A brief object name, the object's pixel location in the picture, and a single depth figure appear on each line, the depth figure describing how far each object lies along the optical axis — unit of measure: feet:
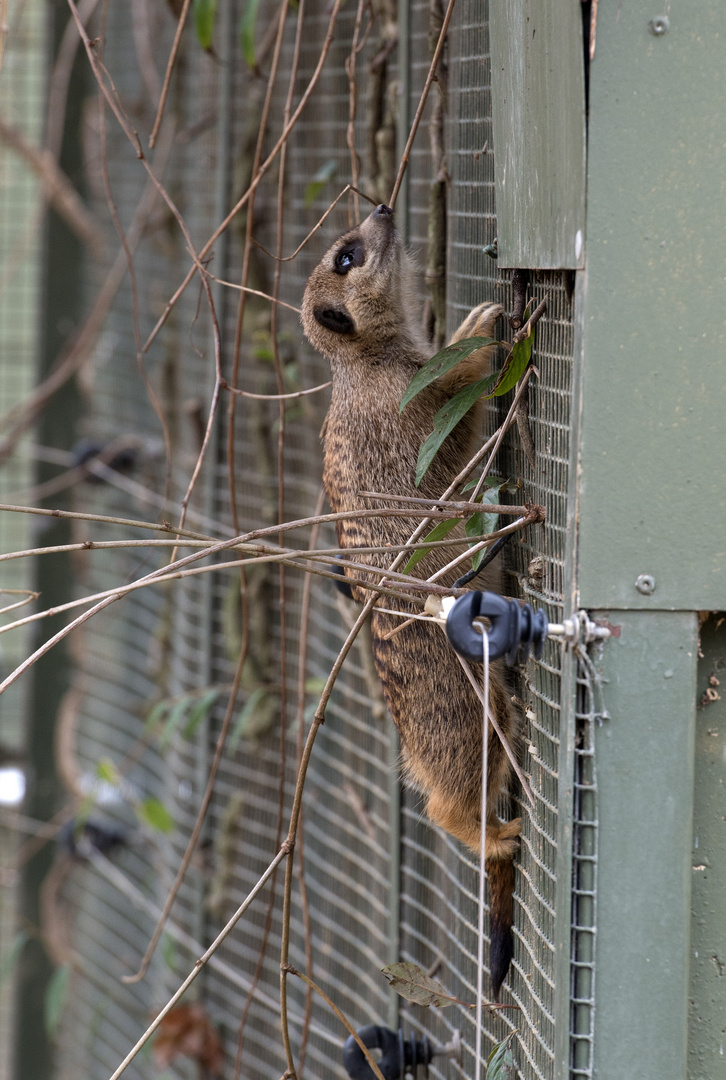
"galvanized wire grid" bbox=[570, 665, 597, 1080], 17.01
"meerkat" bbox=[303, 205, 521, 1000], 17.70
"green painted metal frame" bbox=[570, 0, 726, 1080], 16.94
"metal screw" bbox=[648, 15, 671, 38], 16.93
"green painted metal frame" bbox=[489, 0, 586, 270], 16.99
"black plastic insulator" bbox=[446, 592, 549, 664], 17.01
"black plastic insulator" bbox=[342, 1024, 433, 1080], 18.06
